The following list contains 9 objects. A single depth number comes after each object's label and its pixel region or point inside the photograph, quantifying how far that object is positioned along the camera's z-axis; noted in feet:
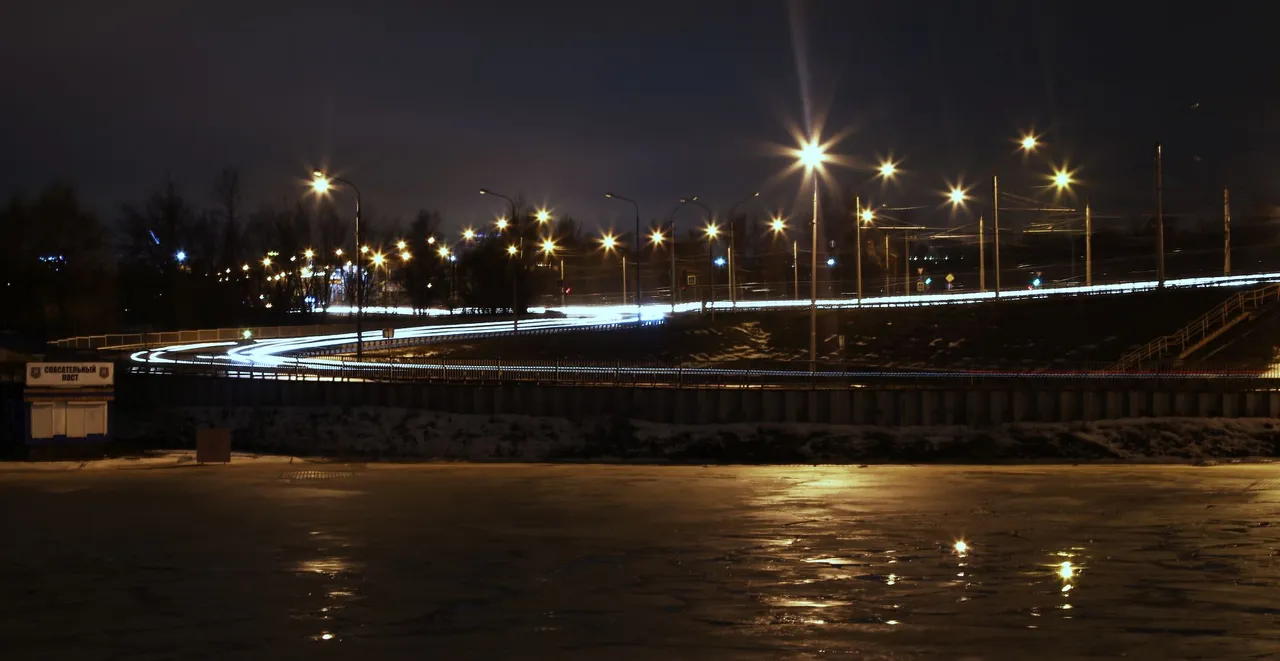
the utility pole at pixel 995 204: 259.99
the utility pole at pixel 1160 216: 207.10
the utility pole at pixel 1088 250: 288.94
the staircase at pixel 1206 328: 203.00
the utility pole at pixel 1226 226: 265.75
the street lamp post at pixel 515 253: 247.31
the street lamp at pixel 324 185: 215.31
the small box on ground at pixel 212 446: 113.91
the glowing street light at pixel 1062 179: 277.64
